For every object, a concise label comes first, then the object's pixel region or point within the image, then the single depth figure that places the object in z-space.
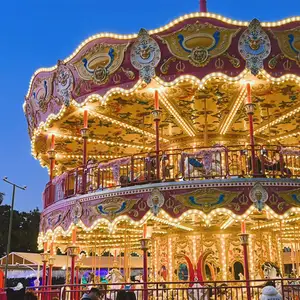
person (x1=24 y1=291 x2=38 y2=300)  8.55
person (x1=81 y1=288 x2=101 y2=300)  6.16
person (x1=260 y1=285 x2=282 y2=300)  5.94
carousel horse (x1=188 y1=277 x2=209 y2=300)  10.67
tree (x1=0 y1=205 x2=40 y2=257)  40.42
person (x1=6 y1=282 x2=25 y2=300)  7.98
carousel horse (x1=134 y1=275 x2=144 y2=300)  13.11
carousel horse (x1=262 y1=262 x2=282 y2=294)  12.10
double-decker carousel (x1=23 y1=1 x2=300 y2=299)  11.48
